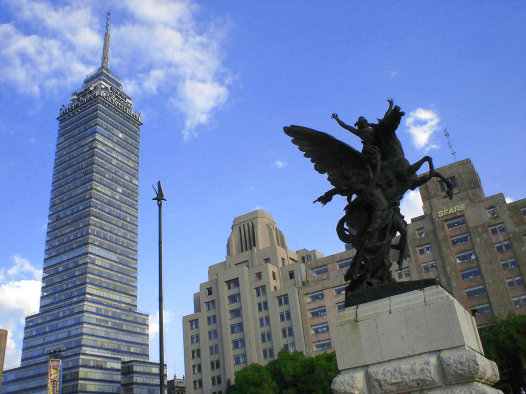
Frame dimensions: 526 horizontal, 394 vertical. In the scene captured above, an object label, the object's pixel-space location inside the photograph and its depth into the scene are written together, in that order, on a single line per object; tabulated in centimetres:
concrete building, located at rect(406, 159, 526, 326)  5556
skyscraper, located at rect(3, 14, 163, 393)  10719
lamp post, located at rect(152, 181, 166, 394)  1572
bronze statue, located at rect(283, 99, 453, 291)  846
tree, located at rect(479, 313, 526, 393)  3888
